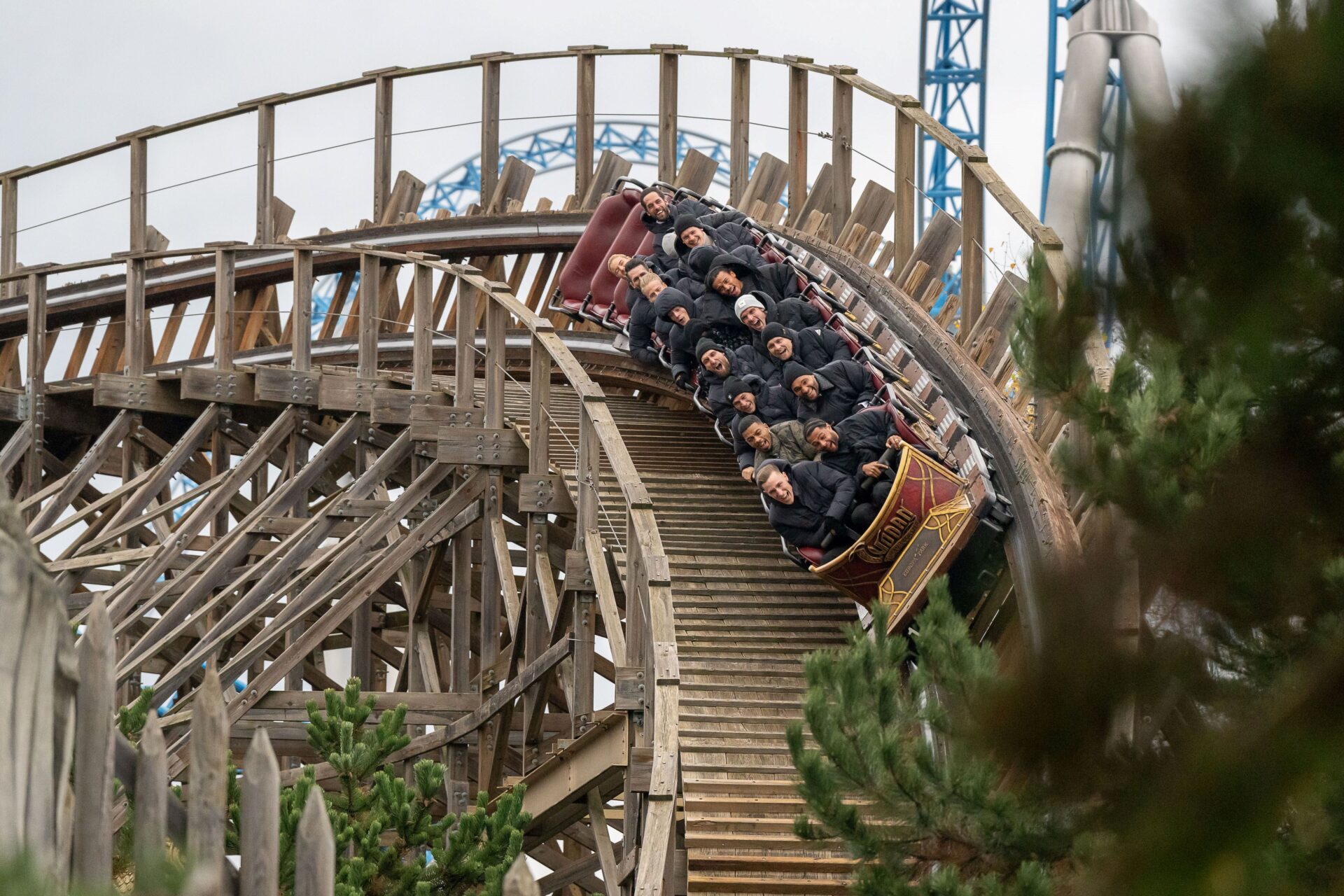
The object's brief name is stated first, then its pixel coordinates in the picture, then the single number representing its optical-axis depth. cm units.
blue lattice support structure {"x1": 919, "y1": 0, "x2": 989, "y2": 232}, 6616
